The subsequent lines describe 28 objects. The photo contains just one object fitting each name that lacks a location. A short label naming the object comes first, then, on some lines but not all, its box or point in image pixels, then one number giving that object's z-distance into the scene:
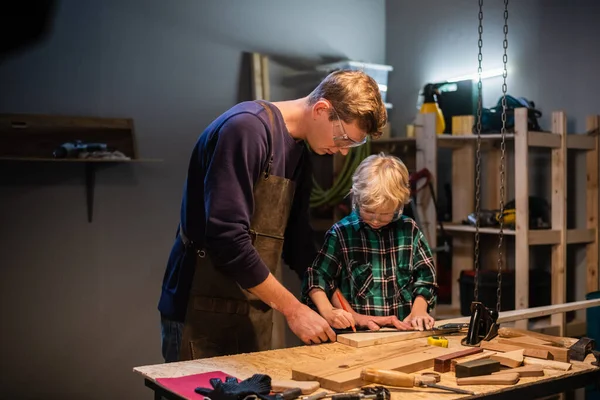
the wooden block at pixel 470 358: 2.13
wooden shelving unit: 4.07
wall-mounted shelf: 3.97
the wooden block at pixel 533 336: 2.49
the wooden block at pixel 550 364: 2.16
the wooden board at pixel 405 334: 2.42
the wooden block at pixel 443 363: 2.10
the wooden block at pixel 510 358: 2.16
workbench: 1.92
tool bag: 4.25
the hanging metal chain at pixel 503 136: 2.99
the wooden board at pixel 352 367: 1.89
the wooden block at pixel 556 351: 2.27
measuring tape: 2.39
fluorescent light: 4.85
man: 2.27
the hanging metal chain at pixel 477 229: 3.03
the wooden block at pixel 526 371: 2.07
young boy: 2.81
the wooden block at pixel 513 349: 2.29
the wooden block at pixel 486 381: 1.98
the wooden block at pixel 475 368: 2.00
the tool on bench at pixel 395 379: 1.92
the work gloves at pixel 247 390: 1.74
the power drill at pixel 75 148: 3.98
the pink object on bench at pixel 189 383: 1.84
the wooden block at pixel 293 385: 1.83
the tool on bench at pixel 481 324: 2.45
